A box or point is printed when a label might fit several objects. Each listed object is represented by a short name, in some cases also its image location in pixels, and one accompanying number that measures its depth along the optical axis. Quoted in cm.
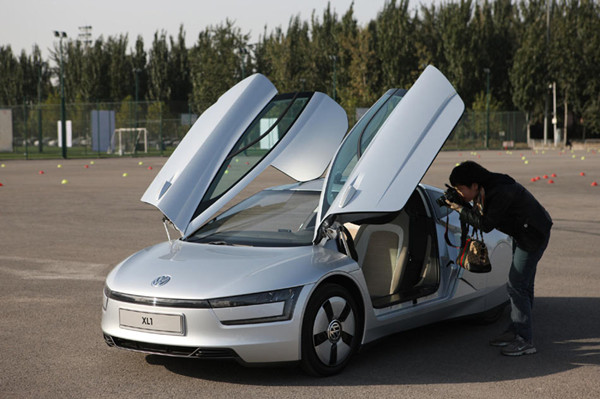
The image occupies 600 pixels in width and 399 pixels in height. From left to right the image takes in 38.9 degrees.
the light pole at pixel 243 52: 6875
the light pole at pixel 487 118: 7106
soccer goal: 5522
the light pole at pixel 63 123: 4772
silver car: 517
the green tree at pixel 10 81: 9188
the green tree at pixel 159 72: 9294
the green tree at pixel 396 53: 7806
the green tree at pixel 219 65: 6838
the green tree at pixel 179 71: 9438
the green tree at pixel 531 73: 7669
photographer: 581
